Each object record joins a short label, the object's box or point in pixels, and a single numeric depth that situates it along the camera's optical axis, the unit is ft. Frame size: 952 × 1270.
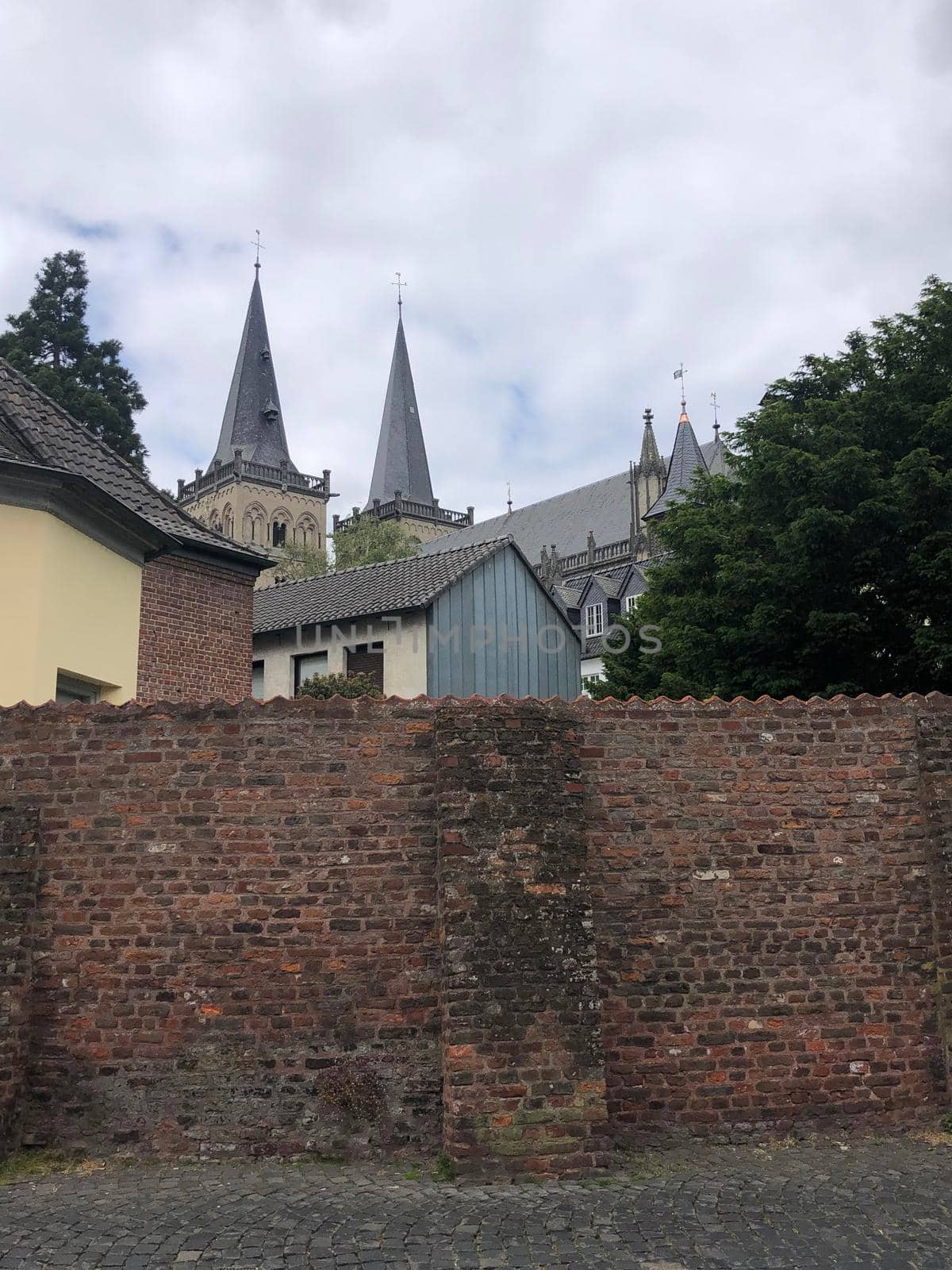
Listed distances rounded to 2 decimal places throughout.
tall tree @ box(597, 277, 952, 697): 48.24
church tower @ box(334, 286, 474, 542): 273.13
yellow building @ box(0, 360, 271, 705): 37.32
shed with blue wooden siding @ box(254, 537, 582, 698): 78.84
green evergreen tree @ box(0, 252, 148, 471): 112.78
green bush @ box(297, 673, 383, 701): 69.31
